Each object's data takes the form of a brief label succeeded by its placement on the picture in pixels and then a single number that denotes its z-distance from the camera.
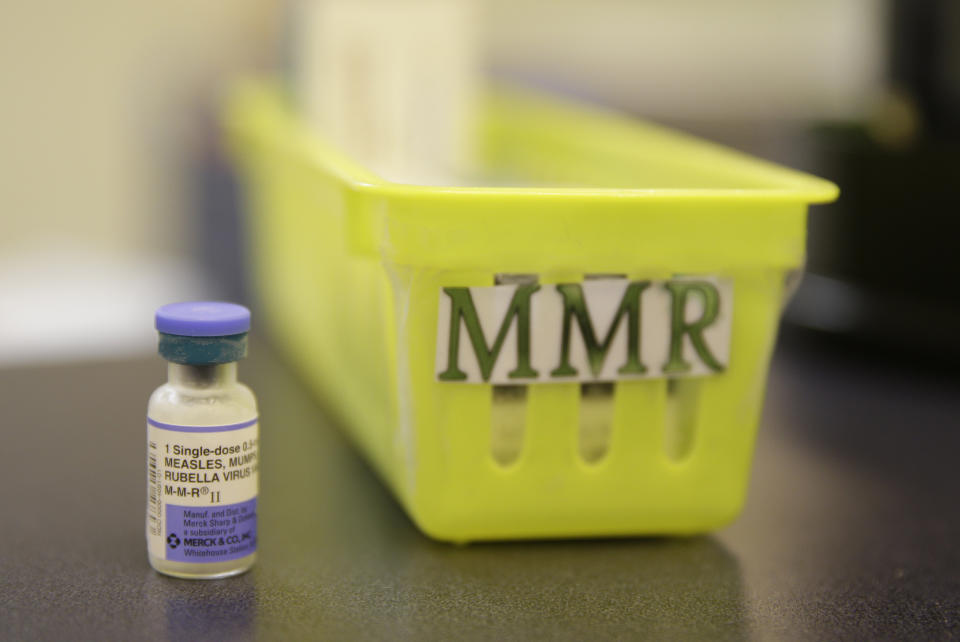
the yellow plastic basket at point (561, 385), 0.30
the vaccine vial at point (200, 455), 0.30
